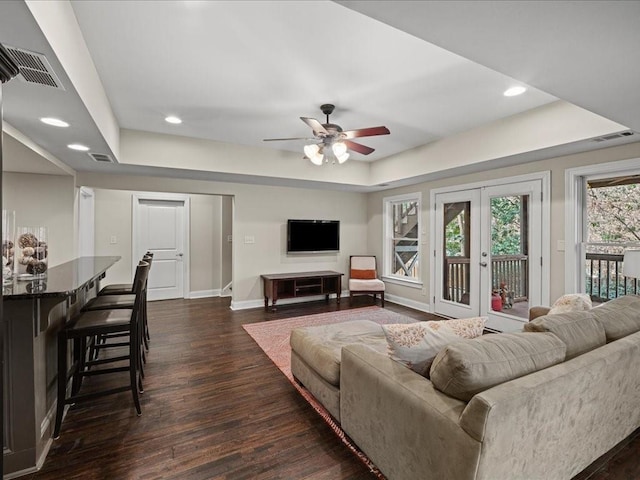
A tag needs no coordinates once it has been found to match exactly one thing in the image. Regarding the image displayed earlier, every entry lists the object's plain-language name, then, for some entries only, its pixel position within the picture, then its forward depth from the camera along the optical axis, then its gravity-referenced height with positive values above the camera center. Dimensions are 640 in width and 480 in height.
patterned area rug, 2.07 -1.22
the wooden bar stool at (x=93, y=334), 2.04 -0.71
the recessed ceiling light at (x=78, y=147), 3.09 +0.96
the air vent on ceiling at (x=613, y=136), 2.77 +0.96
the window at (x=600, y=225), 3.14 +0.16
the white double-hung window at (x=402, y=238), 5.56 +0.05
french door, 3.85 -0.17
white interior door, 5.88 +0.03
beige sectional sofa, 1.19 -0.73
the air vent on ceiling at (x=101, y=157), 3.46 +0.98
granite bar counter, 1.72 -0.77
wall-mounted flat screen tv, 5.79 +0.09
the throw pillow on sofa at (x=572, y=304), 2.14 -0.46
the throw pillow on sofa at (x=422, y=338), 1.59 -0.52
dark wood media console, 5.31 -0.80
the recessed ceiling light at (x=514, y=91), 2.80 +1.38
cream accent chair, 5.64 -0.72
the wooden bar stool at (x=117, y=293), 2.70 -0.53
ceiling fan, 3.06 +1.08
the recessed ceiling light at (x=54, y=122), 2.42 +0.96
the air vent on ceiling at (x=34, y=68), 1.55 +0.94
